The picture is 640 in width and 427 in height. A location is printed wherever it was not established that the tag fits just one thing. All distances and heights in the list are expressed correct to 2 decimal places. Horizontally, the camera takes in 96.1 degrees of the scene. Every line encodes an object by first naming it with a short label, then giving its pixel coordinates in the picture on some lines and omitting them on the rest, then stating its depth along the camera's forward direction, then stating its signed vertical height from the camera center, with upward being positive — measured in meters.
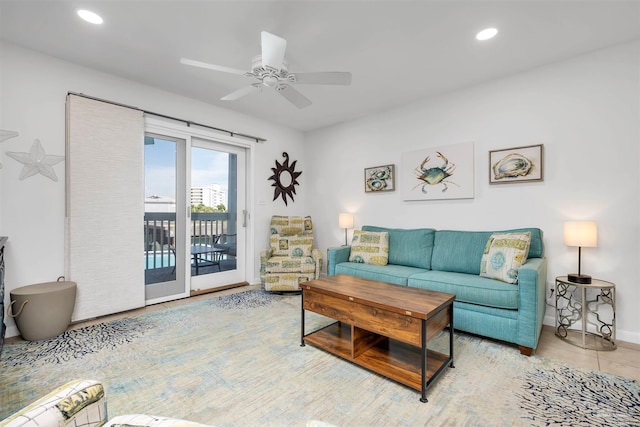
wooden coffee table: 1.79 -0.75
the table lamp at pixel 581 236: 2.39 -0.18
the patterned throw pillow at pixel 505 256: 2.46 -0.37
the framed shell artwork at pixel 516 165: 2.89 +0.52
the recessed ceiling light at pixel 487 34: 2.31 +1.48
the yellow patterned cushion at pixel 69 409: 0.74 -0.55
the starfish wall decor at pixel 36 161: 2.58 +0.48
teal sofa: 2.22 -0.61
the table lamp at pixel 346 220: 4.26 -0.10
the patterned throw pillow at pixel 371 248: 3.50 -0.43
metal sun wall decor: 4.76 +0.59
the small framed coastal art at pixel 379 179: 4.02 +0.50
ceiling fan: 2.01 +1.12
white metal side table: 2.38 -0.89
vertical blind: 2.80 +0.08
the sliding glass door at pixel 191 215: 3.51 -0.02
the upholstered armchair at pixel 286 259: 3.90 -0.64
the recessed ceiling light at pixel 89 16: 2.12 +1.49
